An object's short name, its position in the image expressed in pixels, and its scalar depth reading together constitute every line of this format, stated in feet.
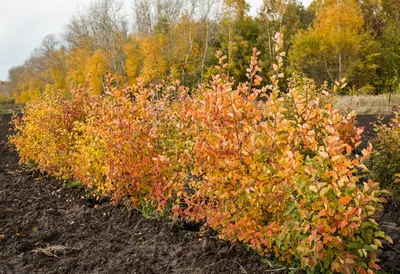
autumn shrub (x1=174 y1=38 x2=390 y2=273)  7.83
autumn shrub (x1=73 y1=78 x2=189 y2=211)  14.61
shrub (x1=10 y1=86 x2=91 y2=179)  21.93
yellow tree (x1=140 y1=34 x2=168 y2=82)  86.07
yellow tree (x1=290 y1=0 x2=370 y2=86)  69.05
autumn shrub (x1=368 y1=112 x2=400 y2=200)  15.19
